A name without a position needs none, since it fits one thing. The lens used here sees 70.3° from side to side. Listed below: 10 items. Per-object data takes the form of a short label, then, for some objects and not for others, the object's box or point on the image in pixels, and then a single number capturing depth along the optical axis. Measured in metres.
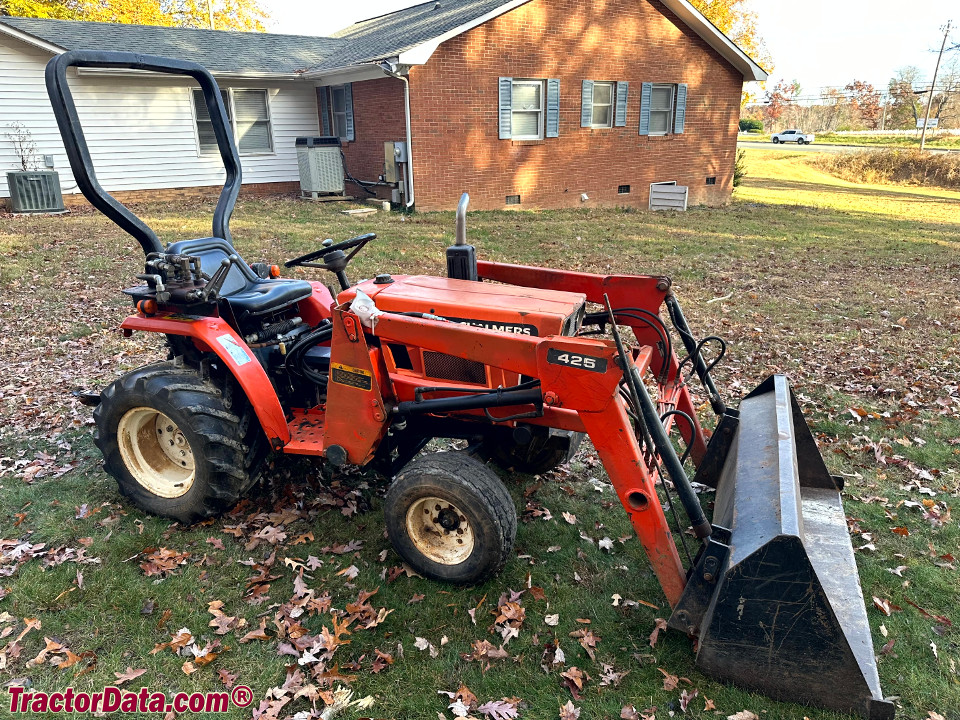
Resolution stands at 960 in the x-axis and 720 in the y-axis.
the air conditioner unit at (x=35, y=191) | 13.97
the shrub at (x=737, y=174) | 21.27
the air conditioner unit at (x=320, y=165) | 16.27
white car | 46.31
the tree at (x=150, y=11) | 26.66
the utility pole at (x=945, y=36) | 46.85
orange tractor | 2.70
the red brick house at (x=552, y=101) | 14.64
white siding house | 14.89
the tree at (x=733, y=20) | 28.75
